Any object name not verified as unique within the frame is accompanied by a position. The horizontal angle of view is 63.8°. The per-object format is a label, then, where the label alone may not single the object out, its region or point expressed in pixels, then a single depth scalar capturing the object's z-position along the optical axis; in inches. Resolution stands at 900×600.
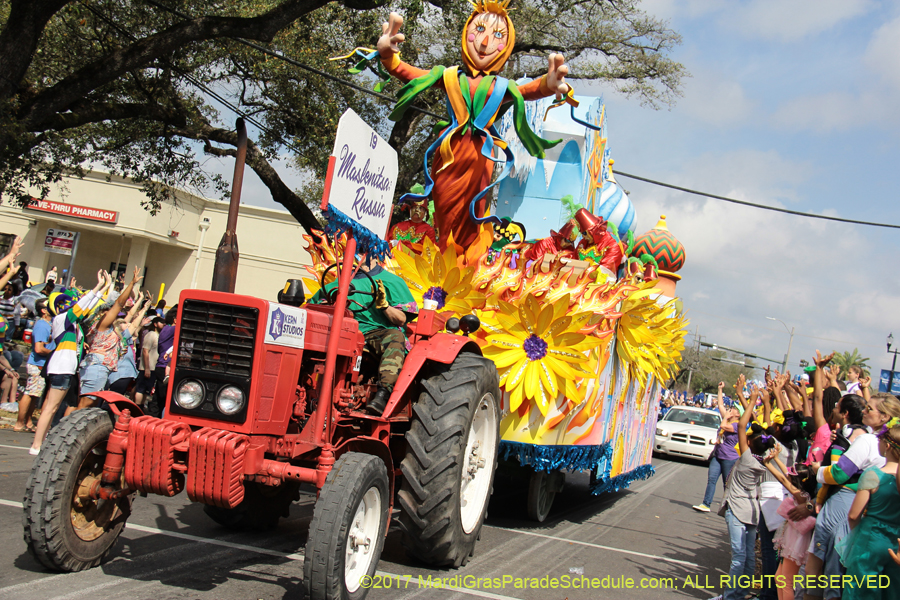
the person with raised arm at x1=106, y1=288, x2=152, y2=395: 322.3
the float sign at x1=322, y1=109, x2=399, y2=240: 150.6
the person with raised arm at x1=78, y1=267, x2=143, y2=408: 298.4
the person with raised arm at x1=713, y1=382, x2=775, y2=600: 207.6
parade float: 250.5
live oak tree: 391.2
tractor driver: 189.8
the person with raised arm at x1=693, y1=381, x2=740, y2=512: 386.6
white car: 706.8
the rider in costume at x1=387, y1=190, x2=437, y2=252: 288.5
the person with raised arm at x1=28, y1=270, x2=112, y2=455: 295.0
